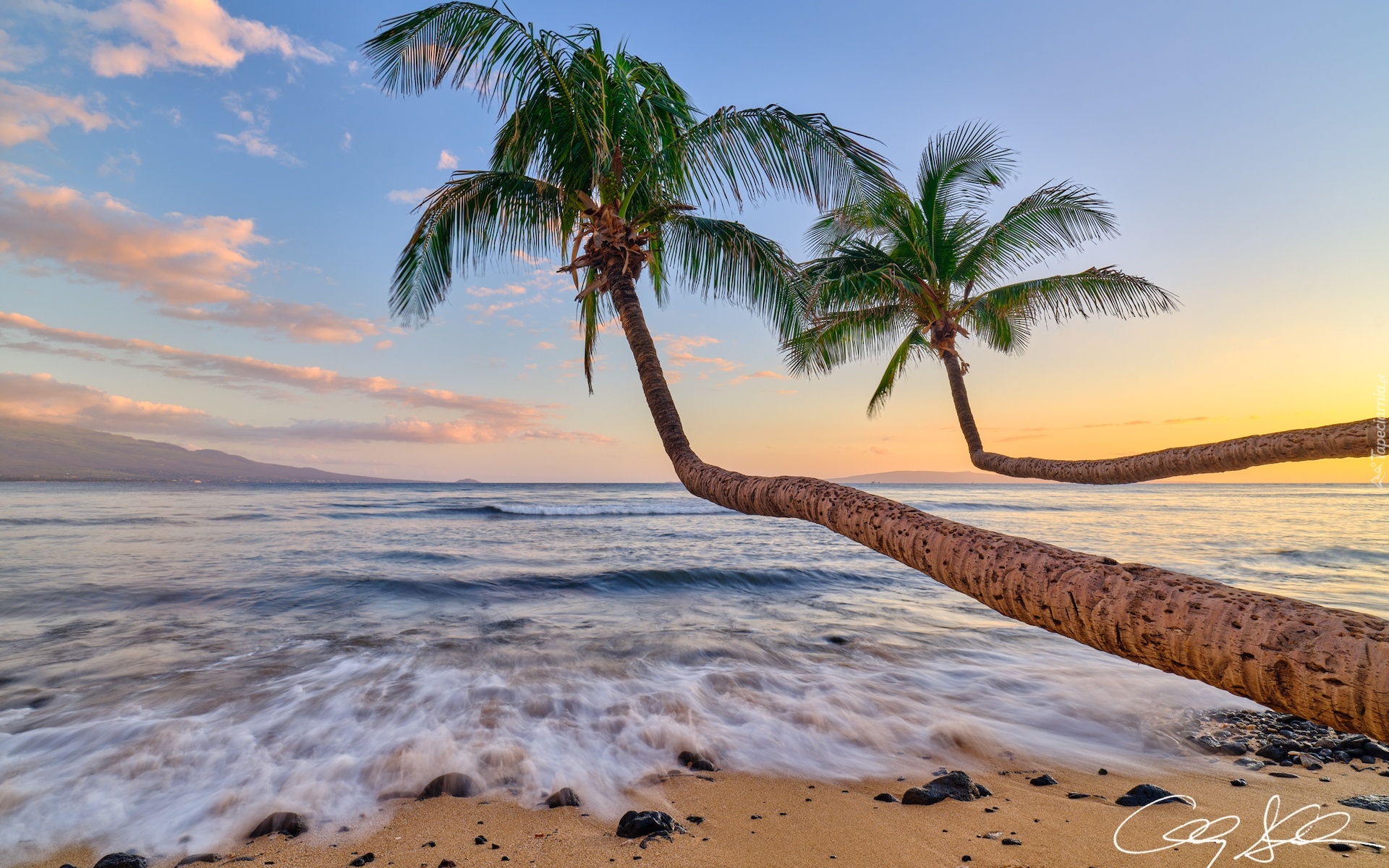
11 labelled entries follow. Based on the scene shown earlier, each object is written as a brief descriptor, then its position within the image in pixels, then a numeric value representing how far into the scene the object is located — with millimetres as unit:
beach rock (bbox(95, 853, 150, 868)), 3211
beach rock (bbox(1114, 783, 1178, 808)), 3922
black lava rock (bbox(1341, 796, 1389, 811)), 3824
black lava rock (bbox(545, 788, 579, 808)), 3918
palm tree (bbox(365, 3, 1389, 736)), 1206
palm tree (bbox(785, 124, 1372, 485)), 8000
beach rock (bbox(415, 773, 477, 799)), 4086
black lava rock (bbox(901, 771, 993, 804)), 3936
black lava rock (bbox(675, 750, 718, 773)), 4559
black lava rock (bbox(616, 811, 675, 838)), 3479
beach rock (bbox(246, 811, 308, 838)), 3562
